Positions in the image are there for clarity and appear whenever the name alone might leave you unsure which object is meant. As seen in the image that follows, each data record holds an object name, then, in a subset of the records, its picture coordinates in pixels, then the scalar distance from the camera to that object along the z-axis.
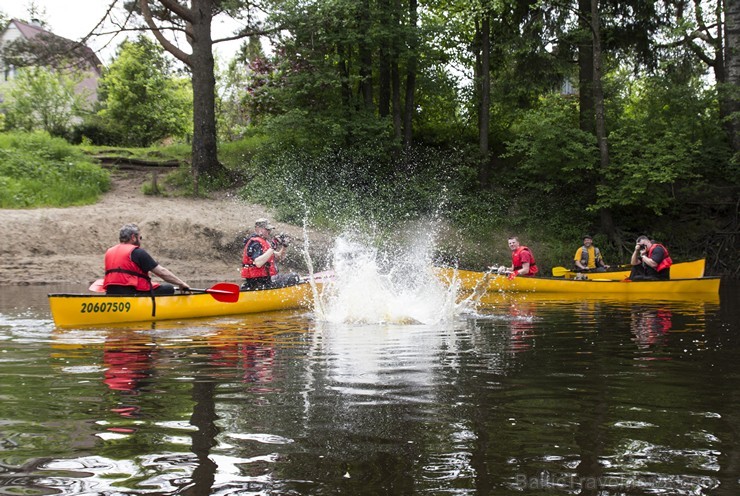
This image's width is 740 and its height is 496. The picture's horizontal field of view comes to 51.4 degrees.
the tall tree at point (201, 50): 26.14
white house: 23.88
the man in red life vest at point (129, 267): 11.48
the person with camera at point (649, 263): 17.86
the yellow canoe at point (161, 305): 10.93
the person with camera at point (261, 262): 13.66
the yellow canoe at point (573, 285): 17.58
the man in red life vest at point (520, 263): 18.16
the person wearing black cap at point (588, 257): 21.28
